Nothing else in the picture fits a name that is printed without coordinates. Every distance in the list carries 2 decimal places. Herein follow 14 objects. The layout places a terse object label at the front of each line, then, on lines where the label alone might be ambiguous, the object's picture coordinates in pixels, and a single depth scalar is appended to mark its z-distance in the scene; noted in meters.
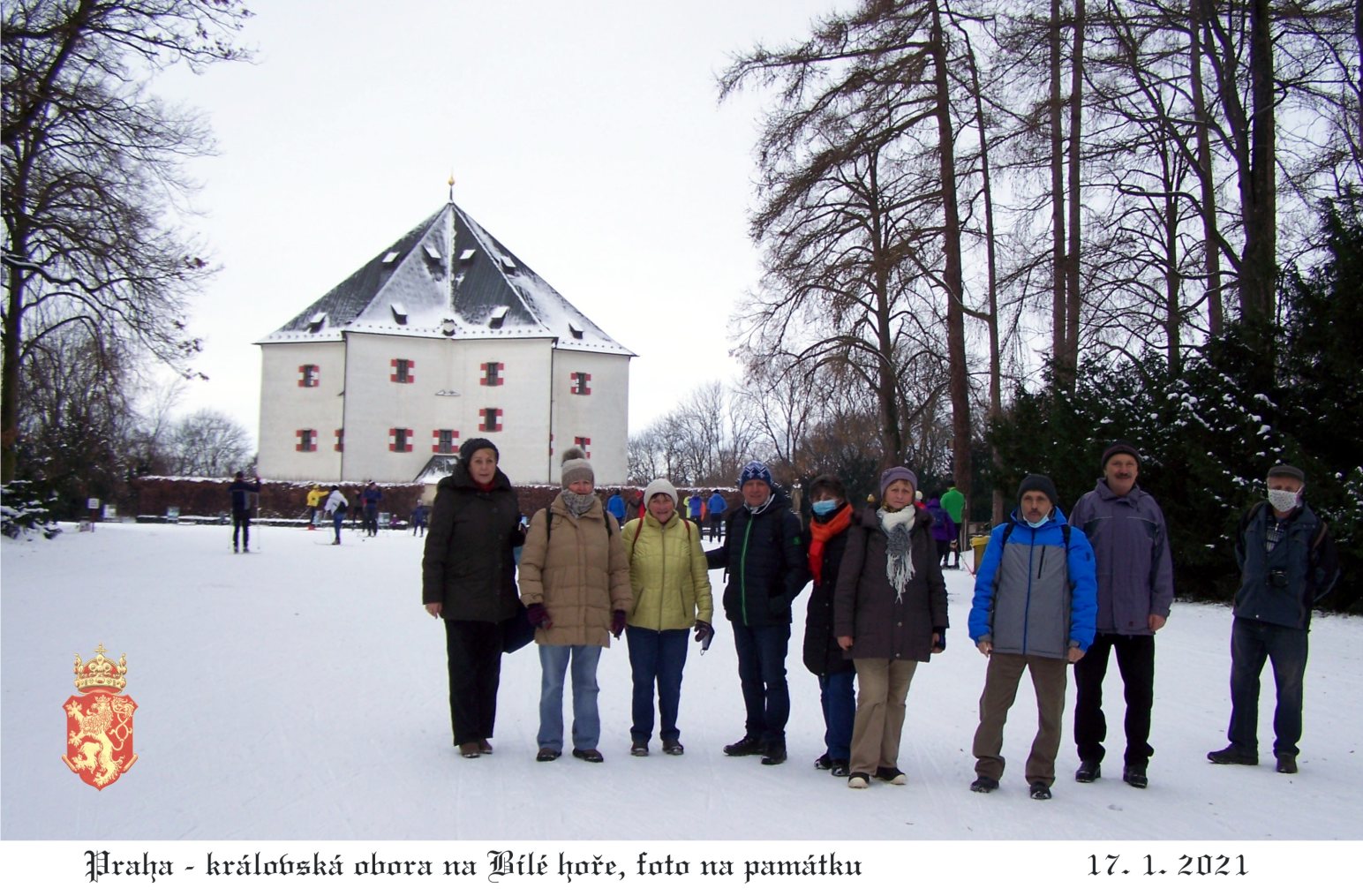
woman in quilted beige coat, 7.60
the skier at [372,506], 37.44
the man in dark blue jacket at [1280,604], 8.00
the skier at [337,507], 31.25
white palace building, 62.16
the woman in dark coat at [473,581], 7.70
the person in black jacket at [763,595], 7.75
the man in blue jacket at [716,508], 37.50
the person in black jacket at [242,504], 24.50
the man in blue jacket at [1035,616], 6.95
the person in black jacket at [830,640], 7.43
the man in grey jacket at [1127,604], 7.43
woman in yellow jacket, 7.93
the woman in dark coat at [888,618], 7.06
